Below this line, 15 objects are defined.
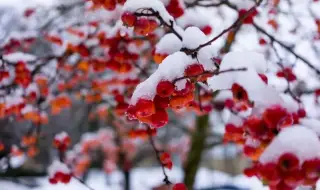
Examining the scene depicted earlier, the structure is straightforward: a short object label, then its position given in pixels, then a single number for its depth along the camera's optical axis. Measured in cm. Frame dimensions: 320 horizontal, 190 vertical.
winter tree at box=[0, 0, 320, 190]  50
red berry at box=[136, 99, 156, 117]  54
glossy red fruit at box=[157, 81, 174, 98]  55
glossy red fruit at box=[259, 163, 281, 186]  49
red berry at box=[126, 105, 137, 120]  55
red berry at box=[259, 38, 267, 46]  93
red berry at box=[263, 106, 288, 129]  51
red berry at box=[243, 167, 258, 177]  65
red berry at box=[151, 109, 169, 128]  56
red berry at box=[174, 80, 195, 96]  56
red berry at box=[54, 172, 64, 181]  81
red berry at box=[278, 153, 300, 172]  49
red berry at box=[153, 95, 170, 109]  56
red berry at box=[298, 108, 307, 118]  58
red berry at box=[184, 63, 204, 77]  57
